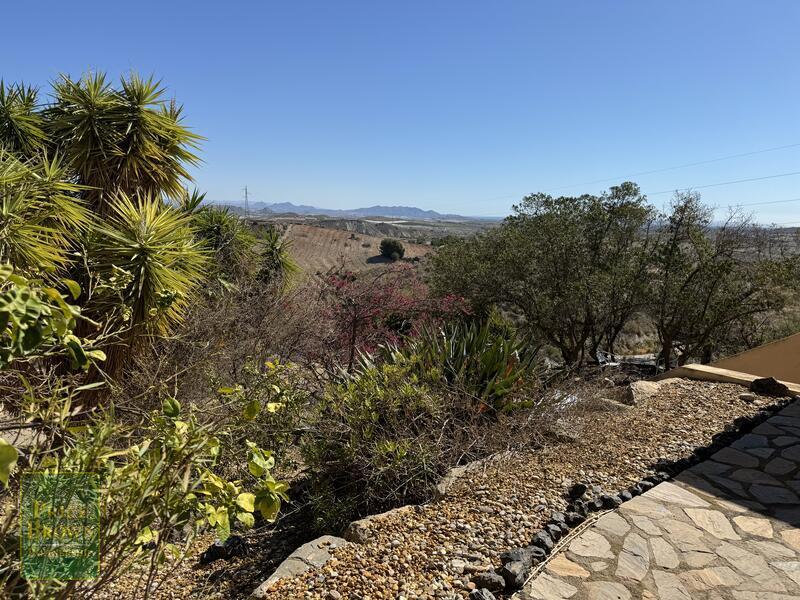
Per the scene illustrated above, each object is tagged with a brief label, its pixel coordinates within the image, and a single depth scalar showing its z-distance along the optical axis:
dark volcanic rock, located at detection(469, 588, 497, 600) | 2.21
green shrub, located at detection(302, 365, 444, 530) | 3.30
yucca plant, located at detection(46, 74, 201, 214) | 5.59
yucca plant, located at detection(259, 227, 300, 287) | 9.30
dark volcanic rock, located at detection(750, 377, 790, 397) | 5.19
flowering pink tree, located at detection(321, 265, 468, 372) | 7.39
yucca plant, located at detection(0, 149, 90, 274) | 3.42
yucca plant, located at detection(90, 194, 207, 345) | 4.65
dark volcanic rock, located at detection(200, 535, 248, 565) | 3.25
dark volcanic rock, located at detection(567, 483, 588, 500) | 3.13
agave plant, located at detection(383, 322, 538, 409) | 4.16
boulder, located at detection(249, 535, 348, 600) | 2.42
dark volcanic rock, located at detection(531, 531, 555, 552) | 2.64
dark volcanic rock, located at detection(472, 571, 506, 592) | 2.31
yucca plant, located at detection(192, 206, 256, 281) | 8.12
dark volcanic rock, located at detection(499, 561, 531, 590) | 2.33
